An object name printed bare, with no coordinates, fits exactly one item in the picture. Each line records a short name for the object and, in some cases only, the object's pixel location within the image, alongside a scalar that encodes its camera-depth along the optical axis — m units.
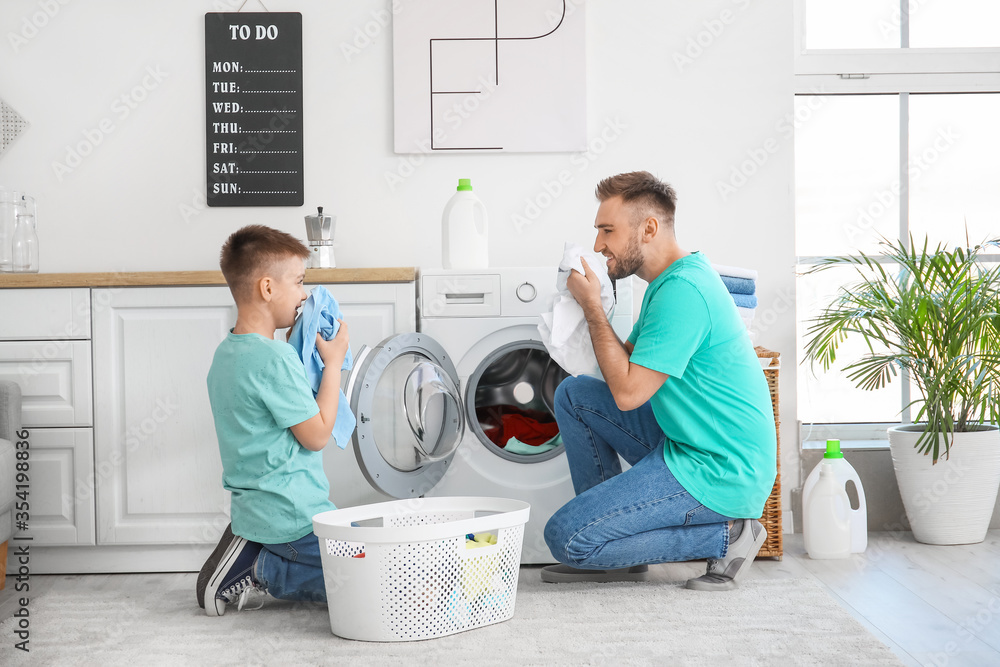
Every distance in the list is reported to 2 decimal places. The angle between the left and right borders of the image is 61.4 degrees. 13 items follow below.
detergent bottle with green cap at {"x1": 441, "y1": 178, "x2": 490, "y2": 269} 2.56
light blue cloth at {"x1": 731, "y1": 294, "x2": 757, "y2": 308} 2.29
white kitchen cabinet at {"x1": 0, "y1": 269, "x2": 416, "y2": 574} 2.31
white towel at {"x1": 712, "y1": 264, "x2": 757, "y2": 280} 2.22
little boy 1.85
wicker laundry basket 2.39
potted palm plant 2.44
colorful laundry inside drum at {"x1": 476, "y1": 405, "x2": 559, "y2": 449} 2.30
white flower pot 2.50
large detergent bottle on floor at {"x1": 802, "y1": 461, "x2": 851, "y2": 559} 2.42
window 2.98
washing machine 2.28
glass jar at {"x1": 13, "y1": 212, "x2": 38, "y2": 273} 2.70
